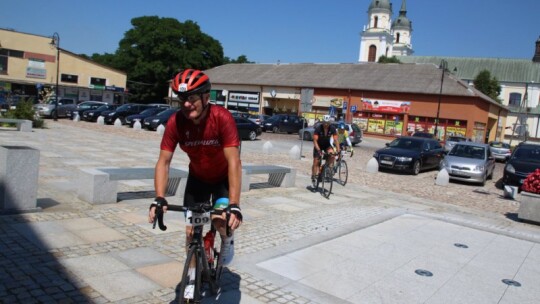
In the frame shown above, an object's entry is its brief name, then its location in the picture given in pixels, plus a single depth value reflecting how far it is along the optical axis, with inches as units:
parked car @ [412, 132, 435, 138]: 1325.2
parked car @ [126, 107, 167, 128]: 1174.3
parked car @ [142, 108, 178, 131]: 1099.9
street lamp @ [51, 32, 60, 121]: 1205.1
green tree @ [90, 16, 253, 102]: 2640.3
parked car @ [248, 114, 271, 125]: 1544.0
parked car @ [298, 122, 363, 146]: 1250.6
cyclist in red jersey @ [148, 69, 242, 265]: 137.1
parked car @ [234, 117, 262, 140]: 1065.1
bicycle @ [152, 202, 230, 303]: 134.1
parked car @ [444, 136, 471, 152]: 1223.2
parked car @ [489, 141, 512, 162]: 1216.9
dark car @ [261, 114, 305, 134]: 1526.8
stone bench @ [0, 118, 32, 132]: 769.9
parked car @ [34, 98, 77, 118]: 1238.9
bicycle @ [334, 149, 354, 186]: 521.3
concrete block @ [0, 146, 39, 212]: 250.7
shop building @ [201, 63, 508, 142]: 1675.7
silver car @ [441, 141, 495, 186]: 663.1
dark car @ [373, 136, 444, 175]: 713.0
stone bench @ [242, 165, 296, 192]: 417.5
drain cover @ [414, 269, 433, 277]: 226.6
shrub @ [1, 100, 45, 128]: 871.1
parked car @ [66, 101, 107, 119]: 1322.6
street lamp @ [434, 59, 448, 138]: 1527.6
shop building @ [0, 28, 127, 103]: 2078.0
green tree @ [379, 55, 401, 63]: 3128.4
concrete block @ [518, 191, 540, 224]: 401.4
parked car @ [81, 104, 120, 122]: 1296.8
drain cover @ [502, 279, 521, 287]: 225.3
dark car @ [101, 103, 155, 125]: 1259.8
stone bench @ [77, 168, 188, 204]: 298.8
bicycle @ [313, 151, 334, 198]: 428.8
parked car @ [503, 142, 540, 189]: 618.5
